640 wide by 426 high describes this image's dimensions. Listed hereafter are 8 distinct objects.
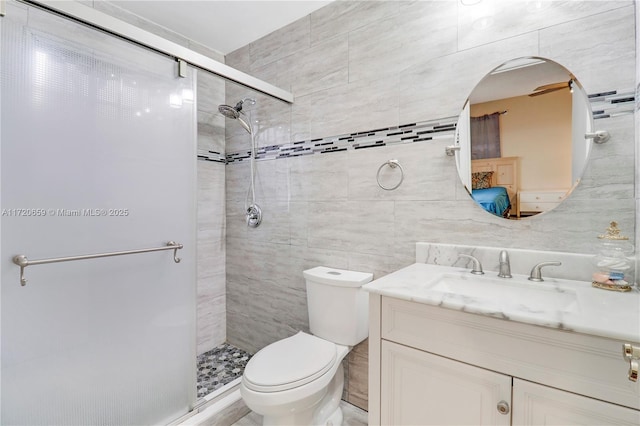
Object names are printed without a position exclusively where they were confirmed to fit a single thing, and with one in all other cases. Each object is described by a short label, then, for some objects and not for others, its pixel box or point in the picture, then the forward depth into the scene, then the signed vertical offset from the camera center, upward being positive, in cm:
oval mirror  115 +30
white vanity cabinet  71 -46
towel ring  153 +23
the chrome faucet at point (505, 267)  118 -23
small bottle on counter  99 -18
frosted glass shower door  108 -5
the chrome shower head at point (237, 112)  207 +70
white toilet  122 -70
